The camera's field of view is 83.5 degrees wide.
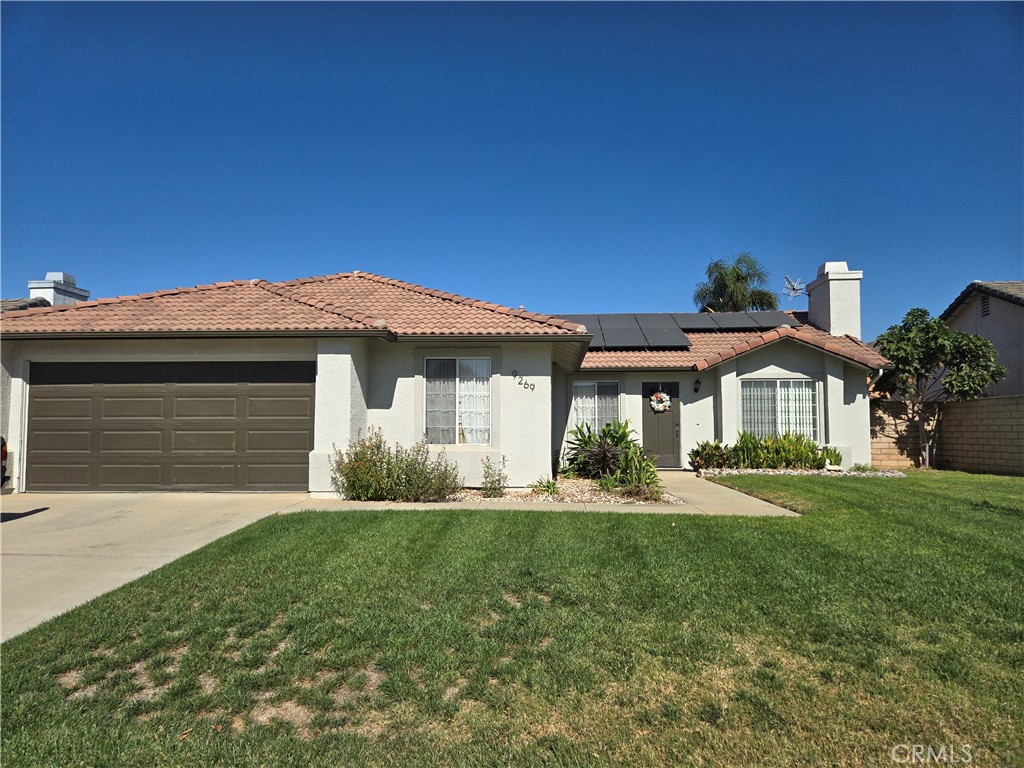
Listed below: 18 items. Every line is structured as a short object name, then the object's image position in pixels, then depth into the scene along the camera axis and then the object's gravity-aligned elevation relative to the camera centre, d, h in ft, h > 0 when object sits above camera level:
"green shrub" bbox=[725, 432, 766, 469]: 48.62 -3.28
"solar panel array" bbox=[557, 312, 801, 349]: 55.16 +9.44
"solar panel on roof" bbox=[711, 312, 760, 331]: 60.87 +10.21
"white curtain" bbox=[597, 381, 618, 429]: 53.52 +1.13
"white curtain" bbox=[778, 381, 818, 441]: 51.16 +0.64
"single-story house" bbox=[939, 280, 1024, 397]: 58.95 +10.71
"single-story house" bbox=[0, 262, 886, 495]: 34.01 +1.73
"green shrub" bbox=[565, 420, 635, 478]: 41.65 -2.74
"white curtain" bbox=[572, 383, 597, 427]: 53.72 +0.94
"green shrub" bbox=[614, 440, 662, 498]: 36.19 -3.77
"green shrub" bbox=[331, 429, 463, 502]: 32.40 -3.62
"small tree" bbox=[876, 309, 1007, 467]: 52.70 +4.63
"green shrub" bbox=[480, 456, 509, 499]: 35.24 -4.10
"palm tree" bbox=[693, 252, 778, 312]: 107.55 +24.01
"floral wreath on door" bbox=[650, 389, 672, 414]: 52.19 +1.13
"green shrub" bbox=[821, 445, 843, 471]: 49.16 -3.47
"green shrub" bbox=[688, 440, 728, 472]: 49.47 -3.59
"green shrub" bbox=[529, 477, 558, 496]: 35.27 -4.56
